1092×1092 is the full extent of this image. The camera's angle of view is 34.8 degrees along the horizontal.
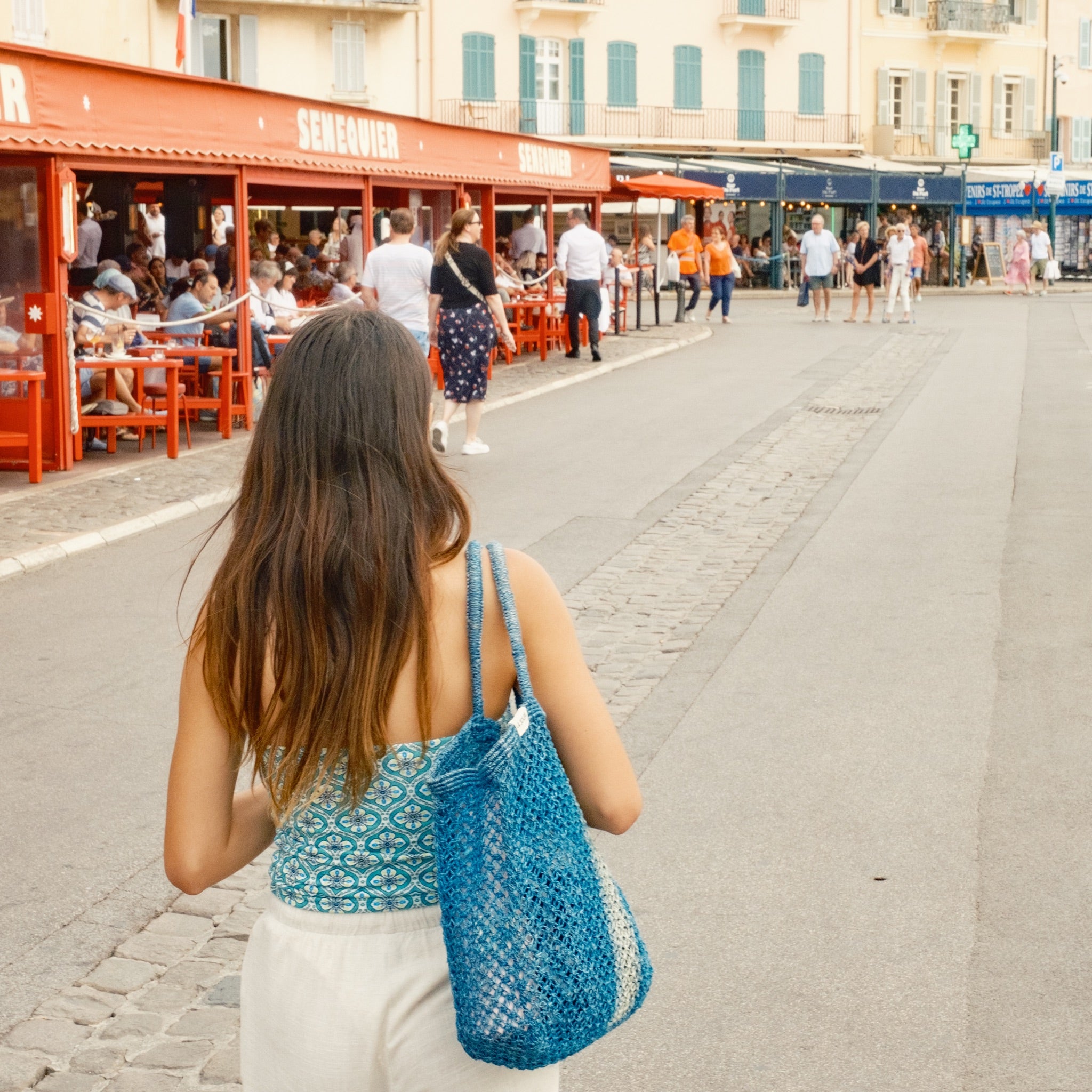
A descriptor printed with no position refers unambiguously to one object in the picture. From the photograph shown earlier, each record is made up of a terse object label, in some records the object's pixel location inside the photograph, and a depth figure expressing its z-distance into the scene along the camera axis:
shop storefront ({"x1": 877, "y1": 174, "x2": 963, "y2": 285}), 49.73
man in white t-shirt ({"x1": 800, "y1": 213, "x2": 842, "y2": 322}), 31.66
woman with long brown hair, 2.09
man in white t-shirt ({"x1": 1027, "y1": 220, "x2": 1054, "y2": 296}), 44.41
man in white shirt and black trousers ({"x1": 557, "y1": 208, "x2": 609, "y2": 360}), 22.62
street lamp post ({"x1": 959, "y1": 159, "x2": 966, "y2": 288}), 50.97
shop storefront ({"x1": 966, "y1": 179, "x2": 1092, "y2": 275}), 50.41
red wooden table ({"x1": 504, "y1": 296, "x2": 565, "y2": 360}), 23.42
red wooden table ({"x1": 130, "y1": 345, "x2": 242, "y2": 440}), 14.45
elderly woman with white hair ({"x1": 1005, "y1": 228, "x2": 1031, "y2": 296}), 44.00
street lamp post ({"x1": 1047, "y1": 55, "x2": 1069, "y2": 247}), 52.09
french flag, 20.98
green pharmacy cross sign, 46.69
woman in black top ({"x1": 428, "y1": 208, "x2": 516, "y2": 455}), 13.91
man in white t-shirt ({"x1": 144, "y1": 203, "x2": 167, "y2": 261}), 22.80
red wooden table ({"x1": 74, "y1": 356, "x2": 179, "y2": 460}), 13.44
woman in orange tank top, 30.78
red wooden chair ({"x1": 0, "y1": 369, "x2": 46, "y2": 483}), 12.02
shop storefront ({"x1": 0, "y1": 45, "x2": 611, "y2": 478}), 12.45
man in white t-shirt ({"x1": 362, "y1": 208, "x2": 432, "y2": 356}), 14.34
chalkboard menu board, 50.38
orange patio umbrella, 29.39
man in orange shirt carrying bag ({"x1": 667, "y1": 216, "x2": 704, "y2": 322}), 30.30
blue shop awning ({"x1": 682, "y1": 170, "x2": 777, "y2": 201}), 45.06
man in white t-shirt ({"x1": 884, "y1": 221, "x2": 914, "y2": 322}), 31.39
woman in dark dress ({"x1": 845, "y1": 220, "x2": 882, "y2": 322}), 30.70
